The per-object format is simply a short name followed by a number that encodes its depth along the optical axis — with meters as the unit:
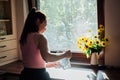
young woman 1.59
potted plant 2.33
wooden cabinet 2.69
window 2.58
